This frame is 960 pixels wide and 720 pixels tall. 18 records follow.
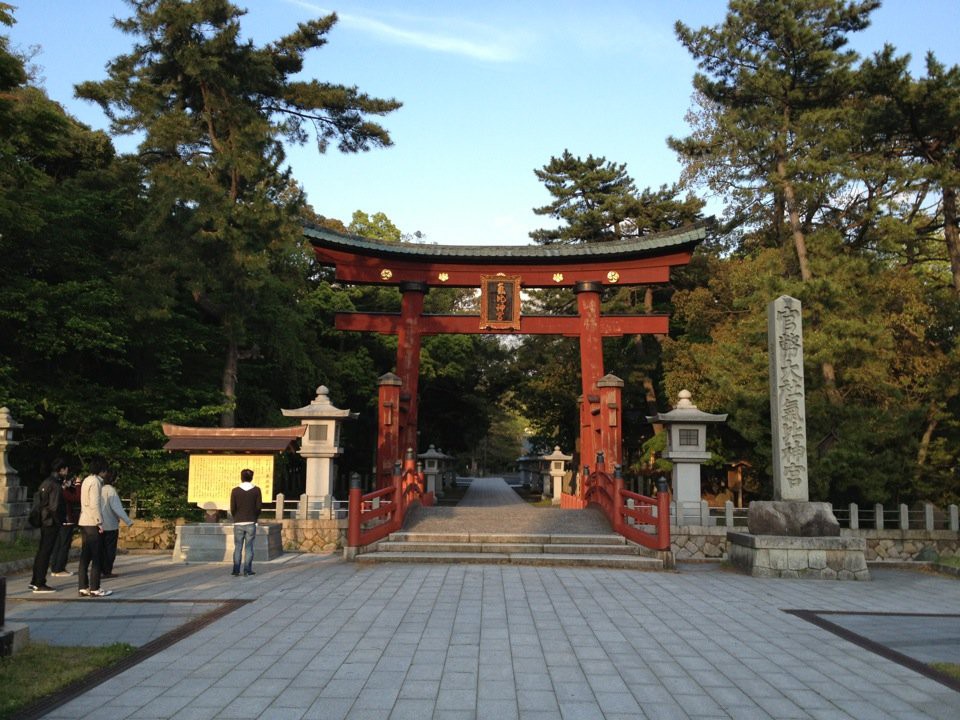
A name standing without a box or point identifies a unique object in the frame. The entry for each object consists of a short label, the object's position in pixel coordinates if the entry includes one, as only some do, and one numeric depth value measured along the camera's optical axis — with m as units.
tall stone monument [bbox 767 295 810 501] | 11.38
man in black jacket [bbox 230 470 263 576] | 10.38
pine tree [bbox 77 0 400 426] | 17.16
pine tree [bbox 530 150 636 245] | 29.64
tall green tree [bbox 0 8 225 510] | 14.98
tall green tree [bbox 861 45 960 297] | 16.80
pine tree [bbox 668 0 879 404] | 18.58
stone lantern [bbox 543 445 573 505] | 26.47
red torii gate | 19.81
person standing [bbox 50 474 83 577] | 9.85
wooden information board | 13.70
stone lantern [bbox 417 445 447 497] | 26.83
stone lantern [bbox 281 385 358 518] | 15.27
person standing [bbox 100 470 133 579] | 8.84
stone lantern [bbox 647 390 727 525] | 15.90
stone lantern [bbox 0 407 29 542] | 13.12
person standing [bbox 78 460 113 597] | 8.59
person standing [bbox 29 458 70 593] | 8.96
